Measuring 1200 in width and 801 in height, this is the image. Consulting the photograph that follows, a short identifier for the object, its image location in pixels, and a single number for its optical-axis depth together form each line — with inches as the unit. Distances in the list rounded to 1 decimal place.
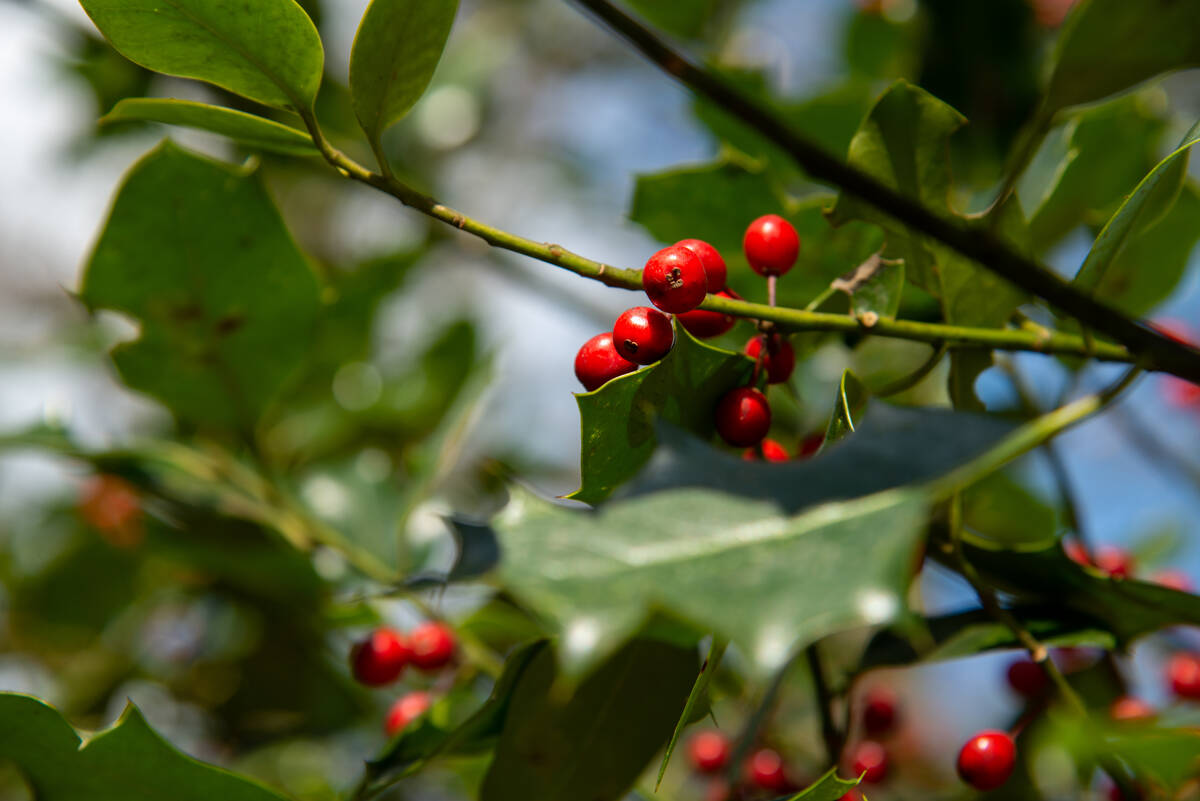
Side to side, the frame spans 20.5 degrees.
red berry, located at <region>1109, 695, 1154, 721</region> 19.7
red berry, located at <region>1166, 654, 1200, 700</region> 21.6
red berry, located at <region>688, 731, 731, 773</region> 25.2
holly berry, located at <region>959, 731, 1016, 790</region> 18.8
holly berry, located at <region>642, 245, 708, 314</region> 17.3
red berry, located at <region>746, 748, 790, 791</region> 21.5
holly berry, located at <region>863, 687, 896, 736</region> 23.4
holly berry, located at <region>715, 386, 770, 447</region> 17.5
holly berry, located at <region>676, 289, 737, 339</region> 17.8
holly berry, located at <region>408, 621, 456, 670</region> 21.6
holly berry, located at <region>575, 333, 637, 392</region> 17.6
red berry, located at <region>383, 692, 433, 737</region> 20.9
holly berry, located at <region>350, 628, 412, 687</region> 21.4
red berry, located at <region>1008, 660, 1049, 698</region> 21.0
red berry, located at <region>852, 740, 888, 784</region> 22.1
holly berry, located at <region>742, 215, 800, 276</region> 18.4
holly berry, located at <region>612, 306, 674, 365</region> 17.4
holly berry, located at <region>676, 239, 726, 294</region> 17.7
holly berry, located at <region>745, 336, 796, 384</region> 17.9
